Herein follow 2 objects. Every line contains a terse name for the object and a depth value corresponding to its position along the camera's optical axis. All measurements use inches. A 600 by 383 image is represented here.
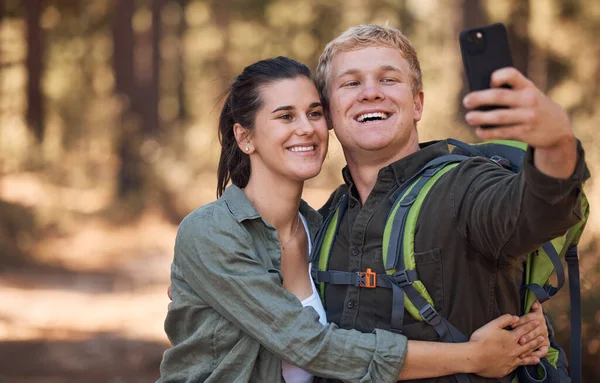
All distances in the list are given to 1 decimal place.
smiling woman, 123.7
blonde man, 86.6
